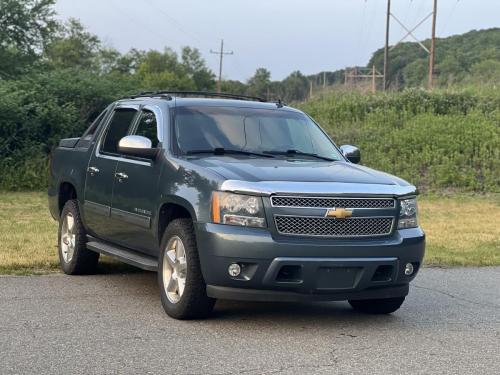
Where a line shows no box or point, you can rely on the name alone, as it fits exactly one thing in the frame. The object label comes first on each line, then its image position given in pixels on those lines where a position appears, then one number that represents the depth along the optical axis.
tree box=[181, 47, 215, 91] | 115.25
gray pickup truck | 5.72
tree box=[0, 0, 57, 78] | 29.44
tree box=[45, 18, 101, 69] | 79.75
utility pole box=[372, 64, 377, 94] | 30.74
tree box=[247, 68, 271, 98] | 99.86
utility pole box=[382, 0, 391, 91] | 38.10
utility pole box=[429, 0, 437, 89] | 32.38
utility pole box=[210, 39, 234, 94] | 85.75
